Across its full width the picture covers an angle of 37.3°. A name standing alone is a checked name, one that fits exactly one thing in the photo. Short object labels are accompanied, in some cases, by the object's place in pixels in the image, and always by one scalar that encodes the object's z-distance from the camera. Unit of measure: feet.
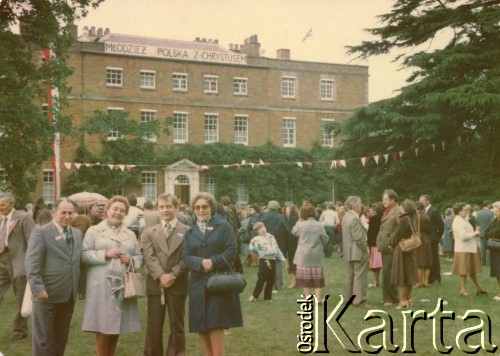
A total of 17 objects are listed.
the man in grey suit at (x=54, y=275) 23.31
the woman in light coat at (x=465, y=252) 44.01
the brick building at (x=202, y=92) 135.95
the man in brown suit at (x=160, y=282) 25.70
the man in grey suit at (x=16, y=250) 31.71
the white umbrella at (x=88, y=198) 97.04
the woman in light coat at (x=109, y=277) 23.34
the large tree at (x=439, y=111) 82.43
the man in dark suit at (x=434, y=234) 51.78
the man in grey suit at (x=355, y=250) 40.90
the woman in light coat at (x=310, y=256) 41.37
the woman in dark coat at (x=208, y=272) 23.57
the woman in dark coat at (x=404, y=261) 39.32
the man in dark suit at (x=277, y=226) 49.79
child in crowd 42.88
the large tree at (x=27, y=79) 78.43
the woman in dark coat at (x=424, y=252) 49.60
